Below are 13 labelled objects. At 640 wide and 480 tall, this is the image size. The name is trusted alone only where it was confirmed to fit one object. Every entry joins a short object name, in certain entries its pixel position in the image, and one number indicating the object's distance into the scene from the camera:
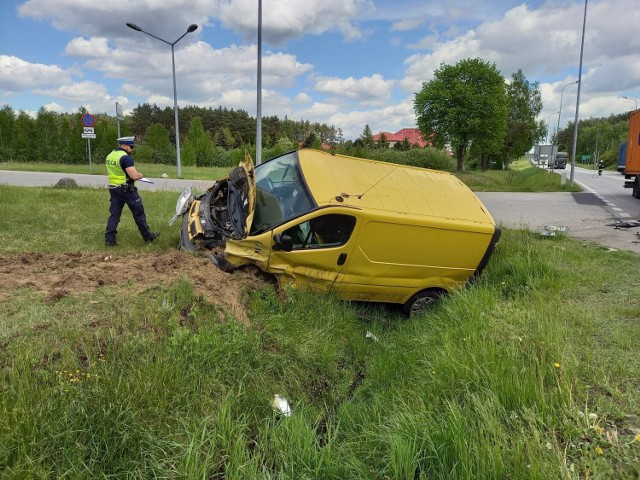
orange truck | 16.44
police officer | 6.79
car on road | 62.97
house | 102.12
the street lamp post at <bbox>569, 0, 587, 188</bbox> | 21.04
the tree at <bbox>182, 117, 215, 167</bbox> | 42.78
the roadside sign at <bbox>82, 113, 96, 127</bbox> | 18.91
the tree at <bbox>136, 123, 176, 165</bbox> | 42.62
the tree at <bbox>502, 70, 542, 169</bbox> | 48.34
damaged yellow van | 4.64
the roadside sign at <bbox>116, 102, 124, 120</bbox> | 18.53
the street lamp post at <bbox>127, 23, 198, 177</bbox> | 21.36
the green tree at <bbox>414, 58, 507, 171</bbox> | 34.16
